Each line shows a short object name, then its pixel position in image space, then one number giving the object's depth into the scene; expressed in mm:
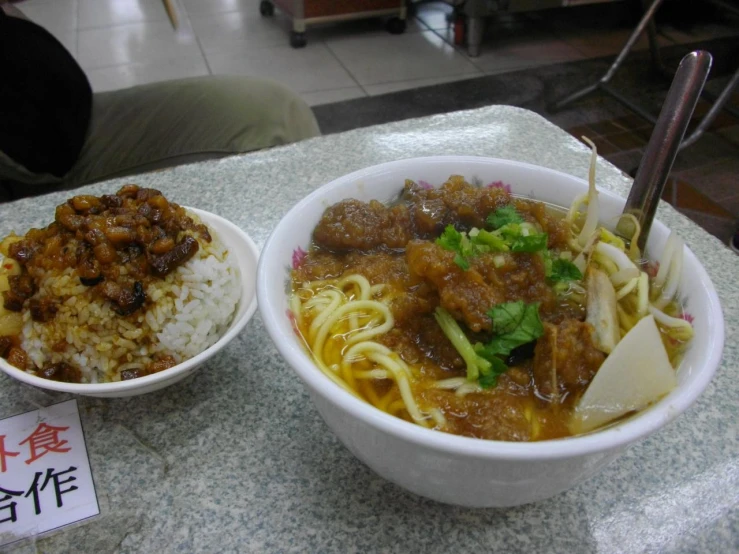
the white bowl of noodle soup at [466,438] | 192
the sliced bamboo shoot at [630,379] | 217
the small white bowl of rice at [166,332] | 285
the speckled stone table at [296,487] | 256
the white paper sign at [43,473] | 264
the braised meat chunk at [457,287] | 245
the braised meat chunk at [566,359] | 236
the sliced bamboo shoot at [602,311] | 242
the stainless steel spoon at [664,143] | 255
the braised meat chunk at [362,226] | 298
